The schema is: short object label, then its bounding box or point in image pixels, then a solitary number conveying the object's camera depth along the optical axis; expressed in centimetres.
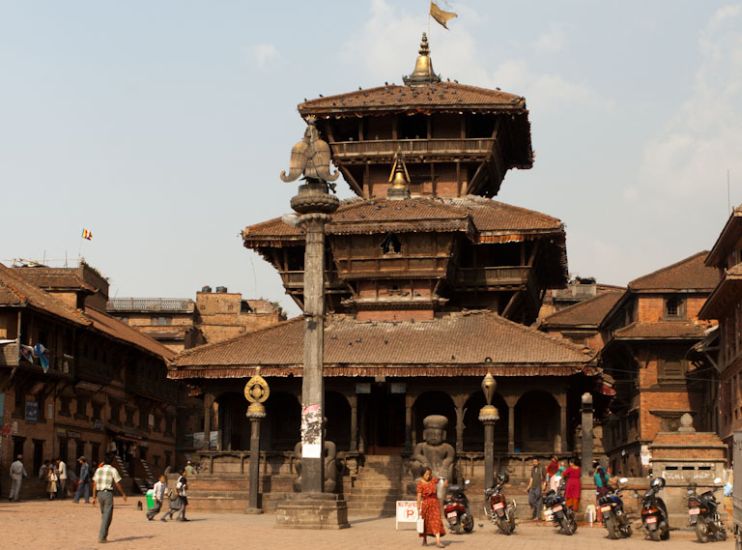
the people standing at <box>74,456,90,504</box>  4928
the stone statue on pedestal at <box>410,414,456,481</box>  4031
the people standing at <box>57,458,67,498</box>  5453
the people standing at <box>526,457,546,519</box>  3884
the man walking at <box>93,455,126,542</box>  2705
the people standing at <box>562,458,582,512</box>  3553
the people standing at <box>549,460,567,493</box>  3791
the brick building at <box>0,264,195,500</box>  5612
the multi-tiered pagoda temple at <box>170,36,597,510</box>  4806
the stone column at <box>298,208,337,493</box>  3481
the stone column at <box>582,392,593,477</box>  4234
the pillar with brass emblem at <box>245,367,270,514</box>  4138
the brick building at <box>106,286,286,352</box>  10600
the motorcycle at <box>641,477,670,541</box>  3016
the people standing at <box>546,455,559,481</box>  3928
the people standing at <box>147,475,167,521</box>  3566
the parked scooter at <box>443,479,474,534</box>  3234
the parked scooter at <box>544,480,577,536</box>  3228
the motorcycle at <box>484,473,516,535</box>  3244
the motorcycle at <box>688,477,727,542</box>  2952
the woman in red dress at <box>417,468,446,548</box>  2771
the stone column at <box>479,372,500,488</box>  4144
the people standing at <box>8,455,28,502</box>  5053
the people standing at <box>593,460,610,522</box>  3406
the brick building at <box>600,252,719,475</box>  7638
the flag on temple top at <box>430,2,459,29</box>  6950
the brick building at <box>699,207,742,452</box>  5834
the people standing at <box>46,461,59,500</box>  5331
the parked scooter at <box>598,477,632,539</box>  3114
